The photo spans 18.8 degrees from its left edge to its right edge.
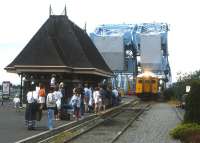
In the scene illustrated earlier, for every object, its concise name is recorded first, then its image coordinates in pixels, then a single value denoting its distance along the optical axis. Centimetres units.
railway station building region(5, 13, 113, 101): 3612
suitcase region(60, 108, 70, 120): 2750
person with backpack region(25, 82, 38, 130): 2185
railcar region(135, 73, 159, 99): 6781
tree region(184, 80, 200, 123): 2060
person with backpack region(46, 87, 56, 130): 2228
